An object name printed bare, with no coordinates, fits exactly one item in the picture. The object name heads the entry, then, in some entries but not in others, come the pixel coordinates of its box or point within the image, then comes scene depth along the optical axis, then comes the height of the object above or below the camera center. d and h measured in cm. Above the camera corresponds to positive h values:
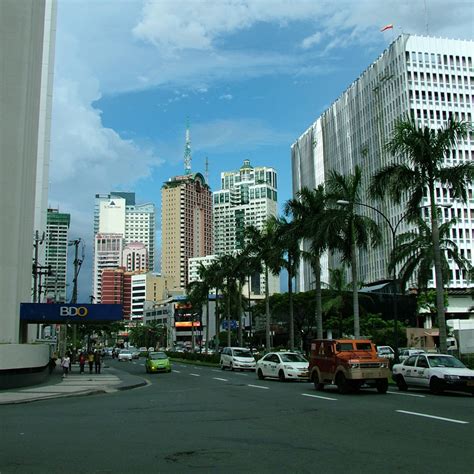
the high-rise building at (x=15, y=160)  2864 +853
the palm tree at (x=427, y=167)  2833 +763
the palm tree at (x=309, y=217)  3888 +754
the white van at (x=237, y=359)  4516 -241
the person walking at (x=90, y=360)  4425 -235
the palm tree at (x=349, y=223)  3541 +609
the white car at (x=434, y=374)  2022 -169
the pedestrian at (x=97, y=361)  4431 -243
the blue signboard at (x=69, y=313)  3703 +101
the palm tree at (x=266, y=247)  4691 +695
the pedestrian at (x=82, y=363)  4478 -259
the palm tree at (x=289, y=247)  4302 +580
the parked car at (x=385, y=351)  4747 -204
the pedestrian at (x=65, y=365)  3981 -242
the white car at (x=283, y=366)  2984 -201
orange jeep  2089 -140
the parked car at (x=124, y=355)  8069 -369
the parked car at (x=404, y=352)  4618 -206
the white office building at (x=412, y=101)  10312 +3978
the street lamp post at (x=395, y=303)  3122 +118
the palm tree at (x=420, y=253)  3975 +486
